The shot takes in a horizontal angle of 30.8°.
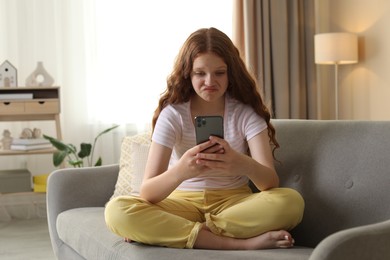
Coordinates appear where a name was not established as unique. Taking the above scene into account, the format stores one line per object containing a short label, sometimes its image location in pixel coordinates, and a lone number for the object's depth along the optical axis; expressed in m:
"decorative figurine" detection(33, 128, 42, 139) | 4.50
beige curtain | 5.00
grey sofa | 2.05
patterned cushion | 2.82
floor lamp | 4.70
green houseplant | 4.30
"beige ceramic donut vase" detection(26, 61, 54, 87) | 4.39
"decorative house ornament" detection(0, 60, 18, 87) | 4.36
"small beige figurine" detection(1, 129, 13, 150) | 4.42
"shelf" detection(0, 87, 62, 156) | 4.28
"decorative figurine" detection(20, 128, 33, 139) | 4.45
